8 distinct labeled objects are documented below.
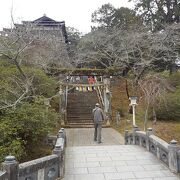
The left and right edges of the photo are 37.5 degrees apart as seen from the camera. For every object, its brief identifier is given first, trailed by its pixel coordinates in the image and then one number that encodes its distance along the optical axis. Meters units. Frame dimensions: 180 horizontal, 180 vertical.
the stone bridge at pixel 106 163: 6.11
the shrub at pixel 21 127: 9.20
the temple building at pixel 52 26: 29.51
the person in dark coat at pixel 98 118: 13.15
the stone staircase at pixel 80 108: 21.30
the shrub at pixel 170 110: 19.38
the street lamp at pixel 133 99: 17.01
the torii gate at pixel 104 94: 21.49
